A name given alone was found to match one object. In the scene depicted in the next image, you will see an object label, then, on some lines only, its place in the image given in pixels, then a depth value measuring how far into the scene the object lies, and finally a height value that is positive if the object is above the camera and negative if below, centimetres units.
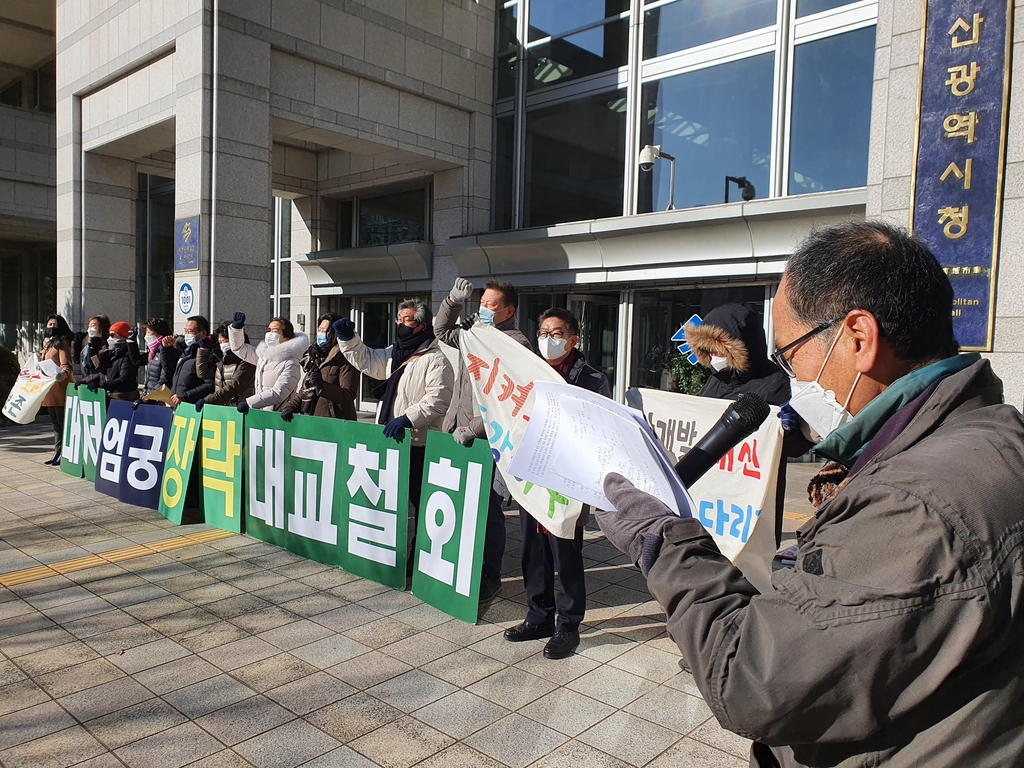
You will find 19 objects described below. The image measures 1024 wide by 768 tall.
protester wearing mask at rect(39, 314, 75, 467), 934 -48
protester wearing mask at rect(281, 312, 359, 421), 694 -50
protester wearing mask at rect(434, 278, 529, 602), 451 -43
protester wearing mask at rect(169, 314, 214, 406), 741 -44
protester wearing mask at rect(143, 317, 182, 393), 845 -29
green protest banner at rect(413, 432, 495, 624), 431 -114
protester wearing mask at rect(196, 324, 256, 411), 724 -40
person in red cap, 881 -55
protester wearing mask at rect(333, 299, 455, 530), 502 -33
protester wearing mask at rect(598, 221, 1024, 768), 98 -33
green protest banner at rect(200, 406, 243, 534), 619 -116
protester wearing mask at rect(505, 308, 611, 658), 404 -126
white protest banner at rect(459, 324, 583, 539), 388 -32
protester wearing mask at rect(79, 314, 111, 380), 964 -21
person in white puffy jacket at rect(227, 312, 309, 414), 669 -28
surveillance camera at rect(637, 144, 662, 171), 1102 +293
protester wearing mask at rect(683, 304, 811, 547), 420 -5
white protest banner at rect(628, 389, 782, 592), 420 -84
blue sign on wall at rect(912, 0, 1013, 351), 670 +197
